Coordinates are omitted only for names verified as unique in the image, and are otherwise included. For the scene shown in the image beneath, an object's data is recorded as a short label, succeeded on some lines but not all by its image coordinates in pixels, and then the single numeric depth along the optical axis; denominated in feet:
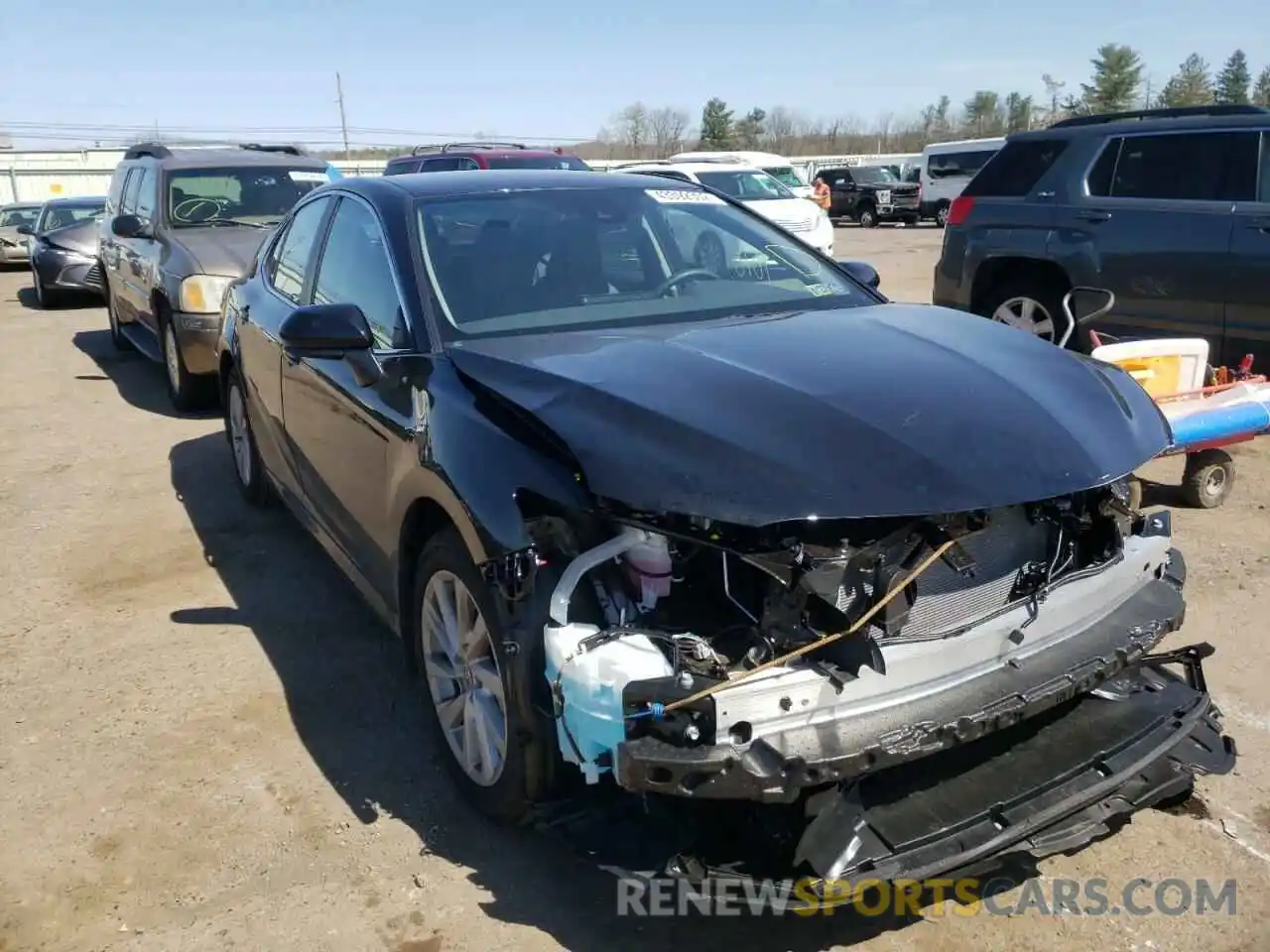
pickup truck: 101.45
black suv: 22.63
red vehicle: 46.42
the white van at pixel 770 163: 72.49
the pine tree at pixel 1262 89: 214.90
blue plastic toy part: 16.79
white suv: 55.98
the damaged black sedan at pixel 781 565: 7.64
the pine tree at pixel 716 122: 255.50
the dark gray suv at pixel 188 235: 25.95
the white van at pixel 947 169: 93.66
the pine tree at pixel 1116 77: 224.33
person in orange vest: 95.04
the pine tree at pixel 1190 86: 210.59
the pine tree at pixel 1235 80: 219.00
